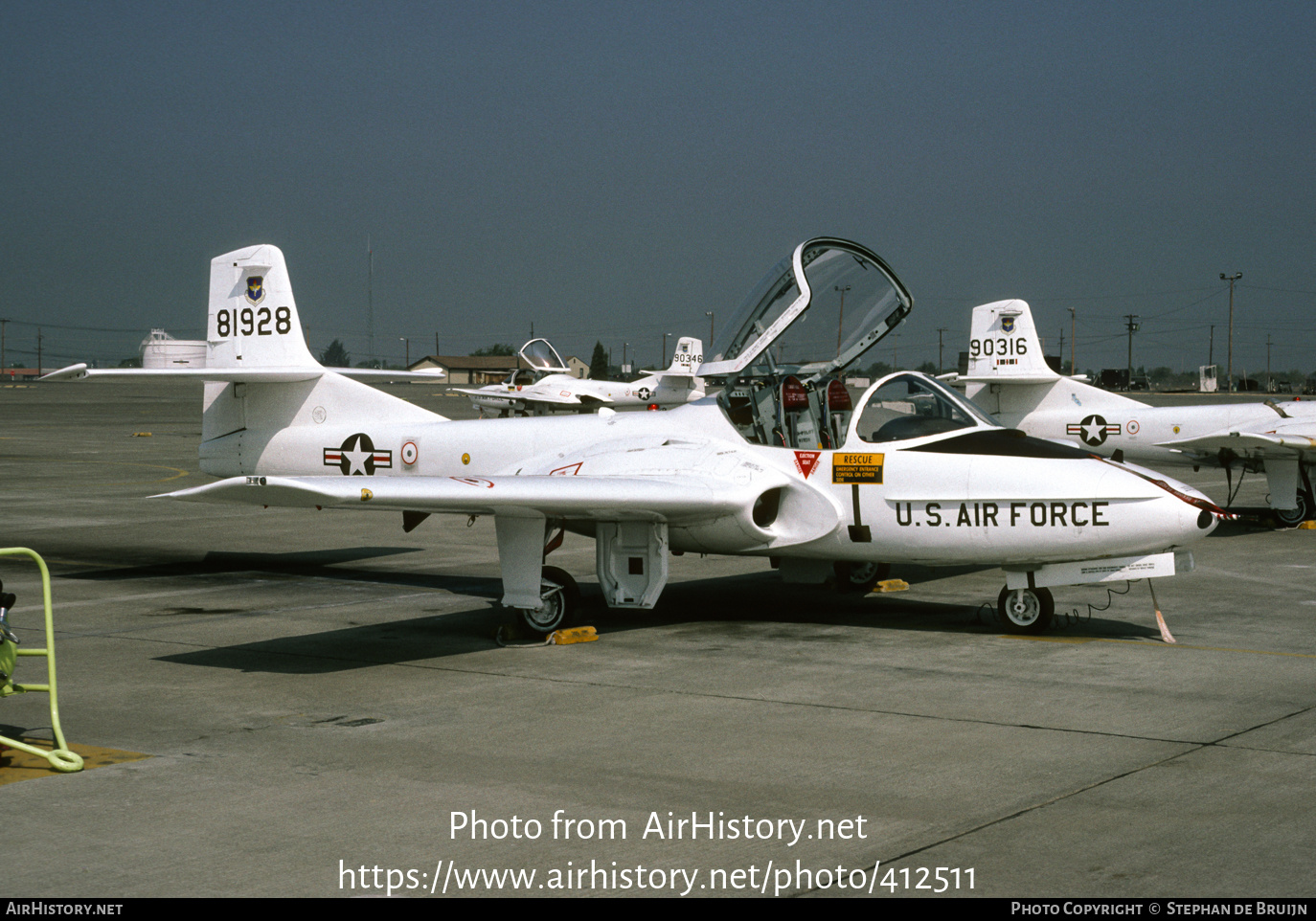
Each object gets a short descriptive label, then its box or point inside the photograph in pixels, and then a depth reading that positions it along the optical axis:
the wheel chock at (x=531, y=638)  9.95
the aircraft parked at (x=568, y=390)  43.16
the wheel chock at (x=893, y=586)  12.41
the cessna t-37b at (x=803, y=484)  9.38
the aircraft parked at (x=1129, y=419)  19.03
